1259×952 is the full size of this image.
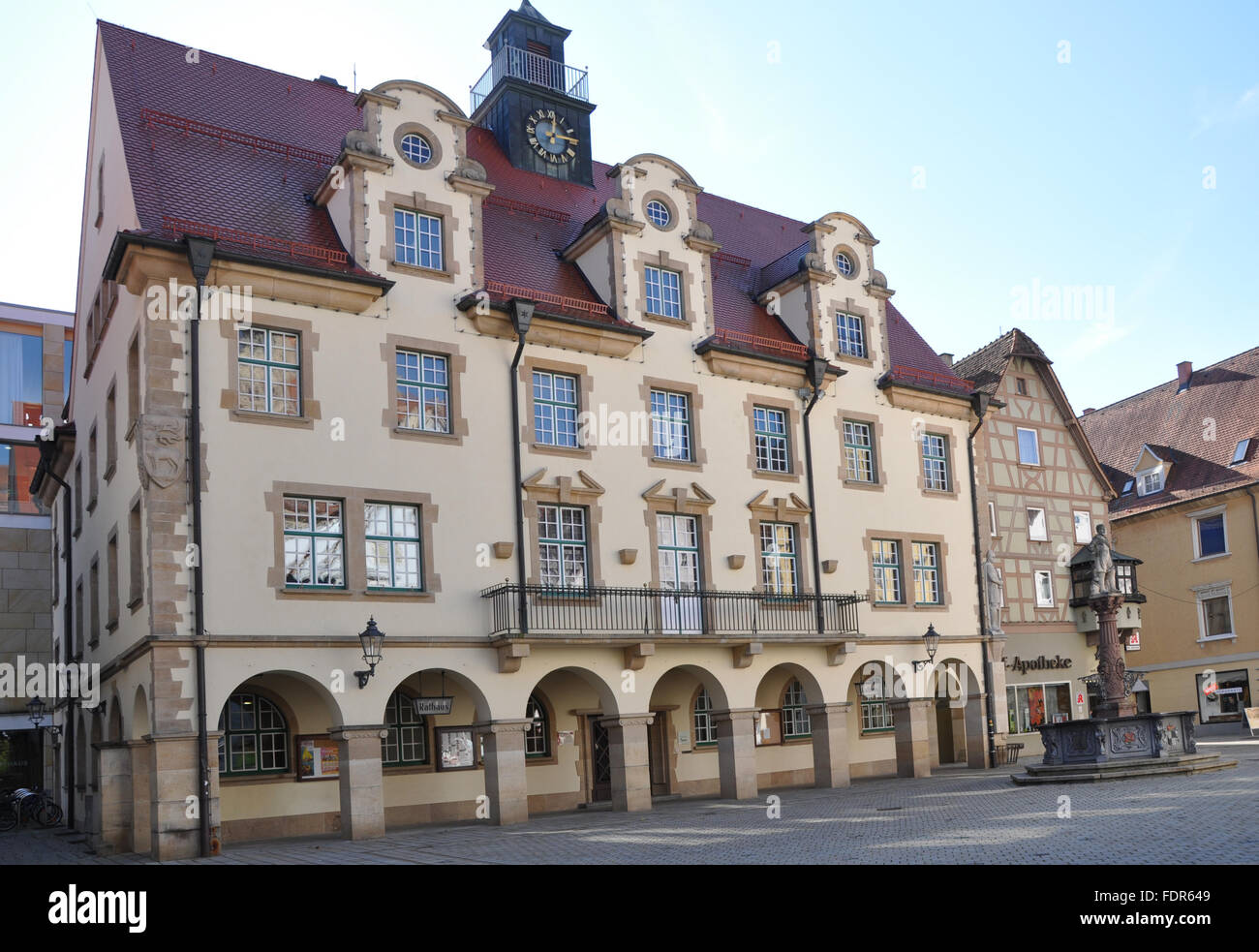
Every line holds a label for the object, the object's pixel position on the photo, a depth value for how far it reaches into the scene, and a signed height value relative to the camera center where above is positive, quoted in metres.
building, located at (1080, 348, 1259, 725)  42.25 +2.87
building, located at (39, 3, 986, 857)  20.77 +3.25
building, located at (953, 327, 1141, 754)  37.25 +3.15
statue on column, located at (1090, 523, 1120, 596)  26.10 +1.07
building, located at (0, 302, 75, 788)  38.53 +4.09
